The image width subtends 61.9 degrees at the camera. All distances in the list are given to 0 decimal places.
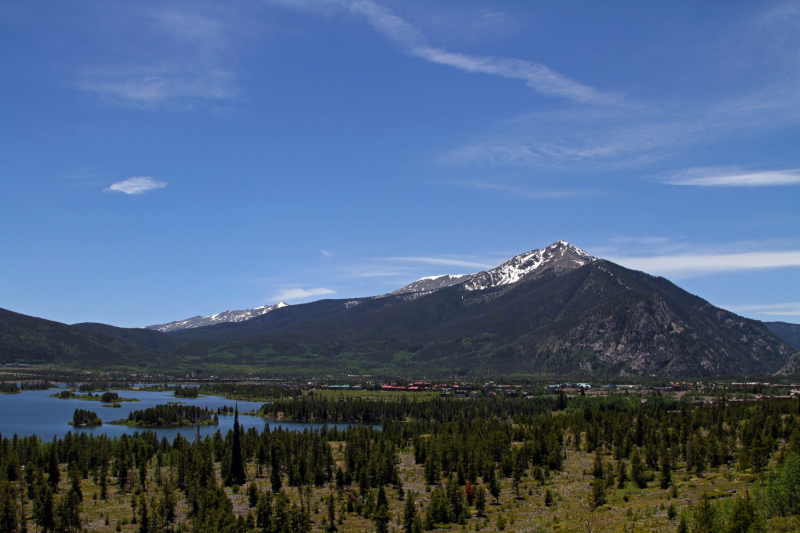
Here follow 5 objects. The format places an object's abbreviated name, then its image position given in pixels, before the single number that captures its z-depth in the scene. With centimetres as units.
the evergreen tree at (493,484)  9471
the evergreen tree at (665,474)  9111
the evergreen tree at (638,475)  9319
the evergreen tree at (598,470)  10091
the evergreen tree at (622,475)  9512
